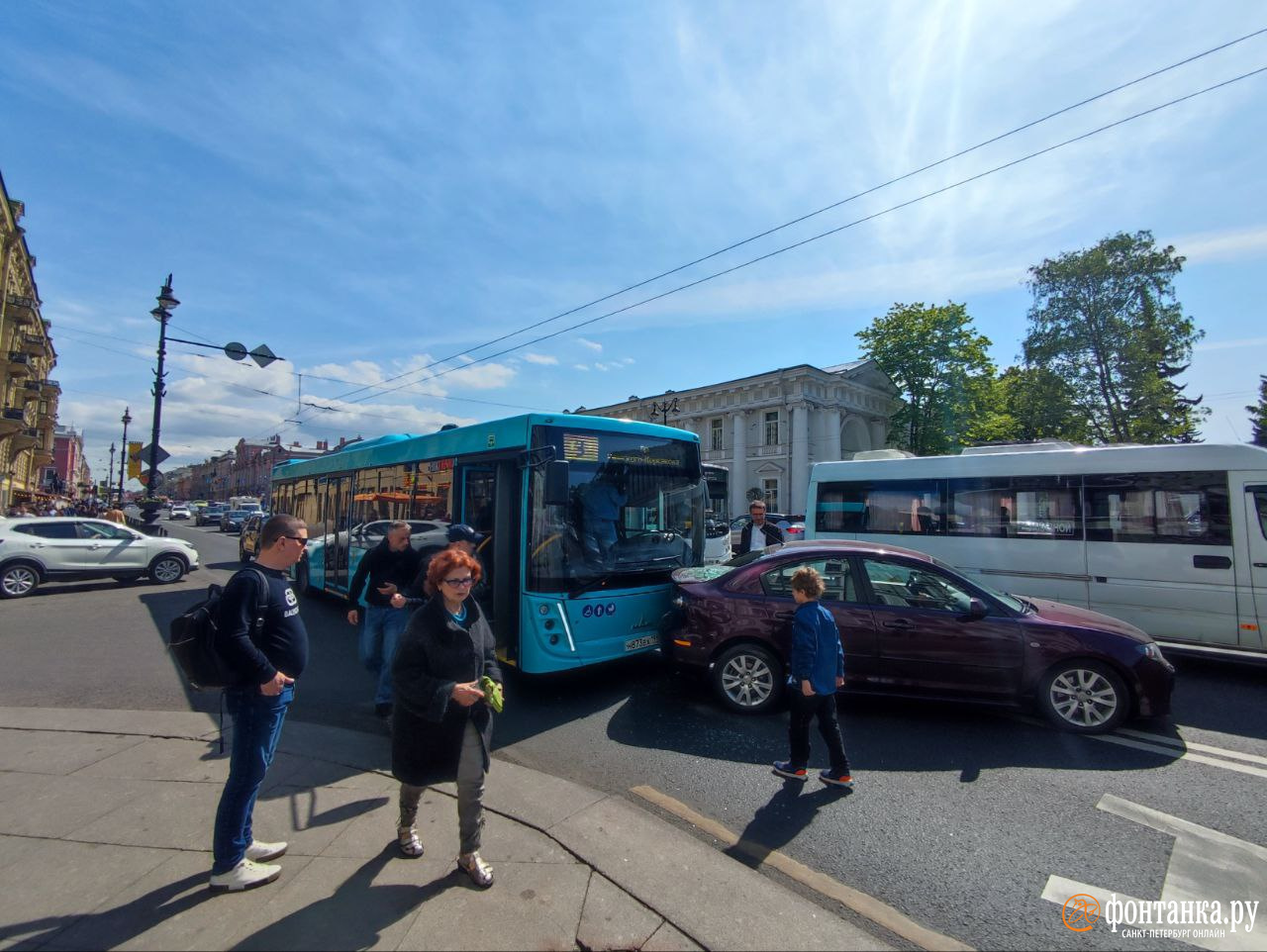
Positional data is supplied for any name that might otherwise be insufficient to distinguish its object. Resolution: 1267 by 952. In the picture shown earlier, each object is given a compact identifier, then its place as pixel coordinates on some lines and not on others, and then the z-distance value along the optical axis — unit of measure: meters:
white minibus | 6.84
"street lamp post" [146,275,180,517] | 16.05
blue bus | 5.75
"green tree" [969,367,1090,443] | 33.25
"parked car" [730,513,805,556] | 18.86
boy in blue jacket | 4.03
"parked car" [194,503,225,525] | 44.53
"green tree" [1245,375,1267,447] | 42.75
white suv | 11.82
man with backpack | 2.74
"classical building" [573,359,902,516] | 42.19
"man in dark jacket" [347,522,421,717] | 5.34
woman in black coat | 2.84
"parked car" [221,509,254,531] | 37.09
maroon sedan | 5.00
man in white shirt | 8.89
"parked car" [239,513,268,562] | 17.47
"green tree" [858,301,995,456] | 36.44
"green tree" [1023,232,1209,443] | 31.31
